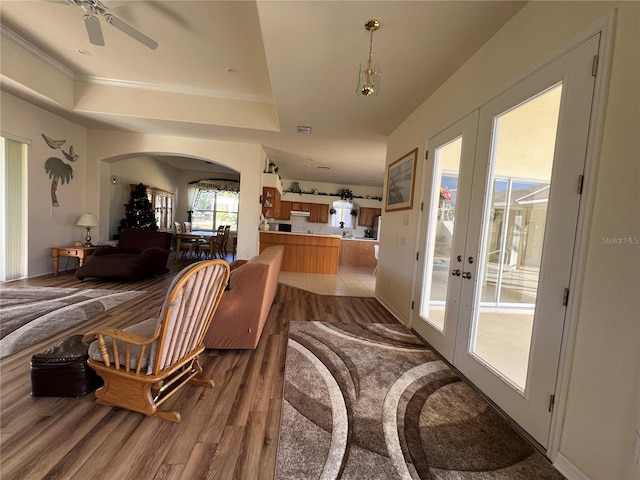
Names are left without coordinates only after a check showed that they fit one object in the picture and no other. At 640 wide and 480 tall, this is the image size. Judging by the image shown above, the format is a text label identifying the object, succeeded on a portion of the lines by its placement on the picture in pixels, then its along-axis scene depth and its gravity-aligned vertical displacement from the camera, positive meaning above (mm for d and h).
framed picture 3525 +708
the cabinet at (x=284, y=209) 9531 +478
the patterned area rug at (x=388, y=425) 1402 -1256
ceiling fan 2453 +1798
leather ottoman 1742 -1113
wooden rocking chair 1513 -853
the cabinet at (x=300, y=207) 9555 +599
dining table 7280 -620
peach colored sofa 2438 -854
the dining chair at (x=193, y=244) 7585 -800
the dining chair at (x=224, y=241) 7502 -680
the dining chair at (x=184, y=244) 7578 -832
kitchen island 6641 -706
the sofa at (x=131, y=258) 4512 -843
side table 4703 -834
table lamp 5082 -268
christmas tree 6887 -2
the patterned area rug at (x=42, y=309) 2518 -1250
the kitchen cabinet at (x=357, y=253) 8492 -844
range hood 9623 +357
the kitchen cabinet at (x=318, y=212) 9594 +466
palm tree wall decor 4688 +707
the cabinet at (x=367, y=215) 9867 +463
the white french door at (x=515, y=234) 1501 +27
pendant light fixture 2008 +1194
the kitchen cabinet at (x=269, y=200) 6508 +539
